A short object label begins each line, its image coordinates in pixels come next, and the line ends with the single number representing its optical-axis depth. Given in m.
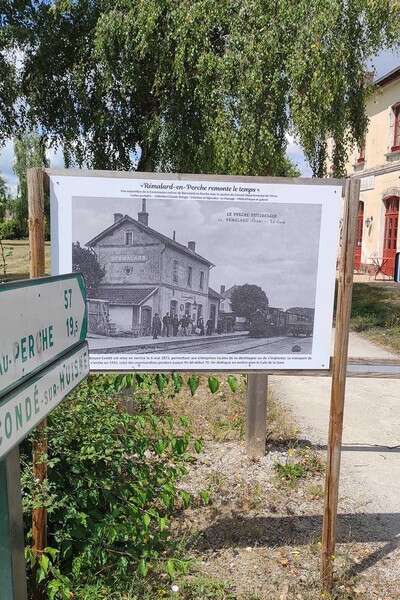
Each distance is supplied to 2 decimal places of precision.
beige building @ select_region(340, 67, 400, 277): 20.48
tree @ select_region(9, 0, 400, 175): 8.67
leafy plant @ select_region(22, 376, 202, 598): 2.53
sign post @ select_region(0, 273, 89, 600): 1.27
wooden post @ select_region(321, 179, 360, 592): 2.59
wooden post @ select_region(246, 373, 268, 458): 4.18
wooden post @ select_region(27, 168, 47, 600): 2.41
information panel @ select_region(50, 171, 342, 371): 2.53
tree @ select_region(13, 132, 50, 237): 12.82
